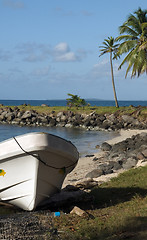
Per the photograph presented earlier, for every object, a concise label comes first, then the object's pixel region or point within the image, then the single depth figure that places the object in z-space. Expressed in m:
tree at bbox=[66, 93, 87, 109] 46.38
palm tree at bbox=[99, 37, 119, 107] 43.12
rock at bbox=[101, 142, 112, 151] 21.80
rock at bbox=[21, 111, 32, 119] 44.32
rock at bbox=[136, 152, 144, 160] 15.20
